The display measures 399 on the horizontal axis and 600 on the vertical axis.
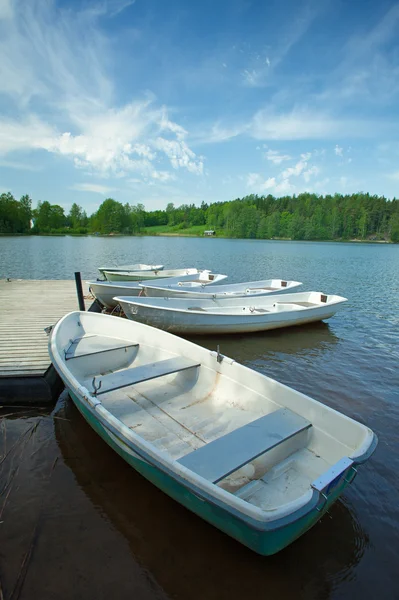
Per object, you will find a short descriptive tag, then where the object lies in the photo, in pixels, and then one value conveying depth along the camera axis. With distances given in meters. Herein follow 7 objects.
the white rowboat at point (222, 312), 8.86
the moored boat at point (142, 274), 14.12
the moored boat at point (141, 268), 16.28
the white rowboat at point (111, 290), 11.01
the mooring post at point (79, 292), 9.41
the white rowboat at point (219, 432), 2.42
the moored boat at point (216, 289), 10.85
